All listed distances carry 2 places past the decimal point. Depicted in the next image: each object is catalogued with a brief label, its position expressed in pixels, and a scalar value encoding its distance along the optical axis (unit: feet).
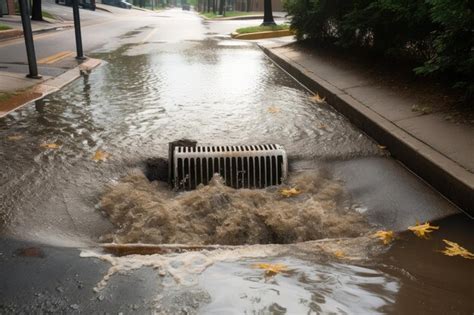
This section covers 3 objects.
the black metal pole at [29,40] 26.63
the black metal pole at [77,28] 38.63
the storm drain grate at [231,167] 14.79
